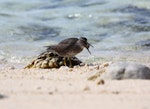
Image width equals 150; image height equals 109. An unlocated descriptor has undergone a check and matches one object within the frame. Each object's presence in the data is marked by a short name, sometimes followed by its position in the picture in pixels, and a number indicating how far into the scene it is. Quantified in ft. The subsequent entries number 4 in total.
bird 56.65
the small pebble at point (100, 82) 39.95
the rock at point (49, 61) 56.18
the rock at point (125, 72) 41.72
